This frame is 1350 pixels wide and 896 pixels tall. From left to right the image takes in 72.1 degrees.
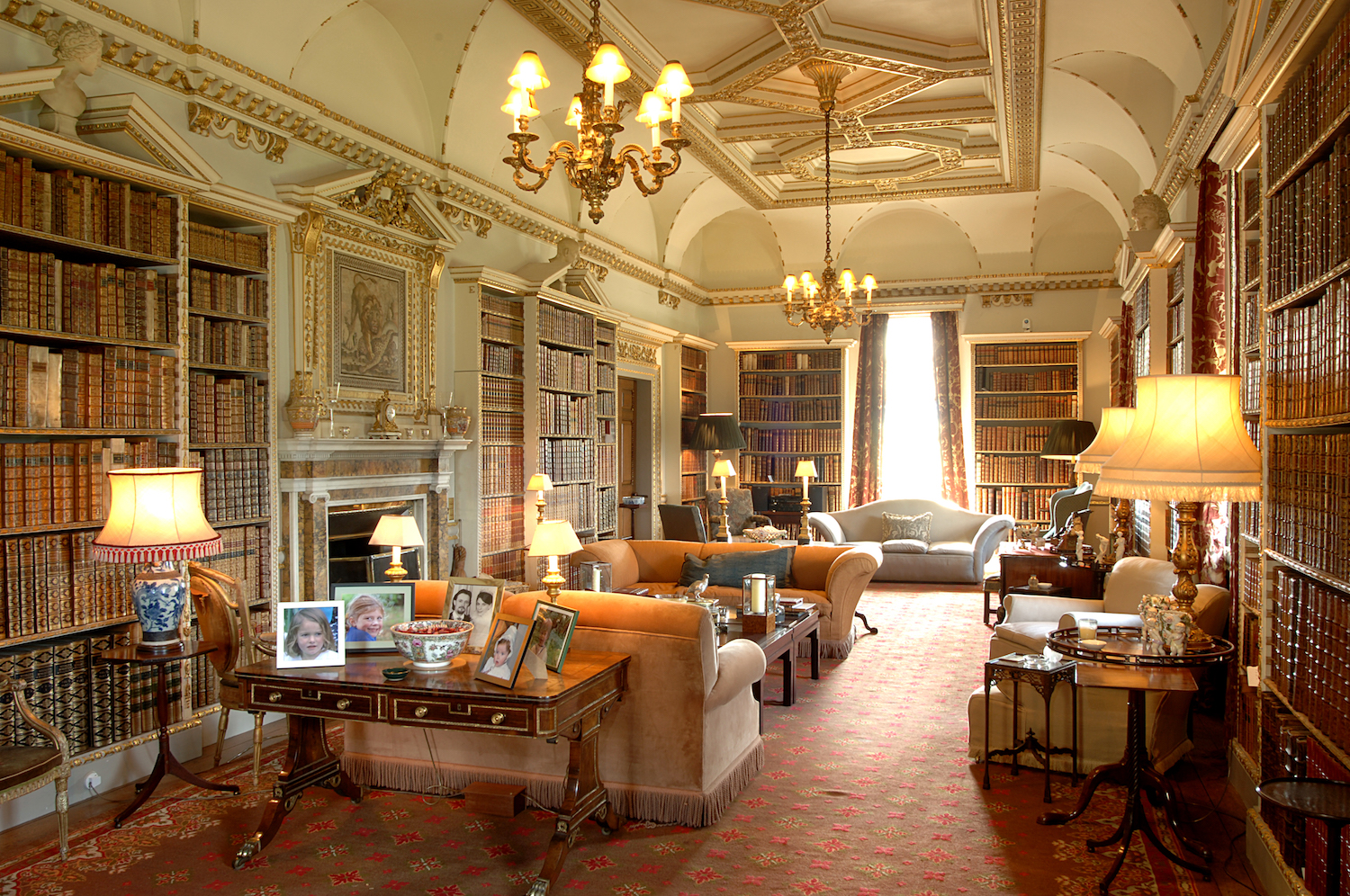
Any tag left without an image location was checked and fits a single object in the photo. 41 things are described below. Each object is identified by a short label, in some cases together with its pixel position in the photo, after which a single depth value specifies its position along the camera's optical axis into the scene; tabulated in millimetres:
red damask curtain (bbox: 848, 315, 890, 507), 12883
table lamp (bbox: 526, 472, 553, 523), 7590
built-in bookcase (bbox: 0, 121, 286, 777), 3928
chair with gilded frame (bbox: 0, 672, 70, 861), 3275
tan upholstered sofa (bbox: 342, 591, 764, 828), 3893
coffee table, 5445
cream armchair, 4484
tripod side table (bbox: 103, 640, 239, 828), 4031
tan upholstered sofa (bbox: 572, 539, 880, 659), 7125
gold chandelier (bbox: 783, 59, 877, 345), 8859
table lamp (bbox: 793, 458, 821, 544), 11352
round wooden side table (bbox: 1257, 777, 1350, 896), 2322
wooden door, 11023
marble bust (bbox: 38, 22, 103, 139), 4086
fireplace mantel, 5484
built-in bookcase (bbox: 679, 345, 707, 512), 12477
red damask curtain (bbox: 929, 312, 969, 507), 12469
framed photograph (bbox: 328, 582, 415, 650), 3826
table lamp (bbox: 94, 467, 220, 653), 3938
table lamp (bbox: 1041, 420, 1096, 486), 11008
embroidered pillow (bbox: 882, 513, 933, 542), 11195
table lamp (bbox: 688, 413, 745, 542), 11641
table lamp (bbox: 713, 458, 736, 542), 10156
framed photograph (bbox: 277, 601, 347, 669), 3623
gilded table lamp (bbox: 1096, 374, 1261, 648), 3309
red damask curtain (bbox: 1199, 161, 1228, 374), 5340
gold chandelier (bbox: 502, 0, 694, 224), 4074
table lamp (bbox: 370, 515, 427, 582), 5402
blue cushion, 7230
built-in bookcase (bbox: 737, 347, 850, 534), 13039
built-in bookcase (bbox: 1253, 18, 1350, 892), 2809
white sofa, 10609
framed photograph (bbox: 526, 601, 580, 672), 3467
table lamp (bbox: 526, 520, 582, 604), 4617
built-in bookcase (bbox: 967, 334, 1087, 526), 11977
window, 12867
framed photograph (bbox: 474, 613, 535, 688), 3359
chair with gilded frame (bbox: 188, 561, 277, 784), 4305
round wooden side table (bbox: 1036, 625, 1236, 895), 3488
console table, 3273
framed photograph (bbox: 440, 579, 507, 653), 3820
